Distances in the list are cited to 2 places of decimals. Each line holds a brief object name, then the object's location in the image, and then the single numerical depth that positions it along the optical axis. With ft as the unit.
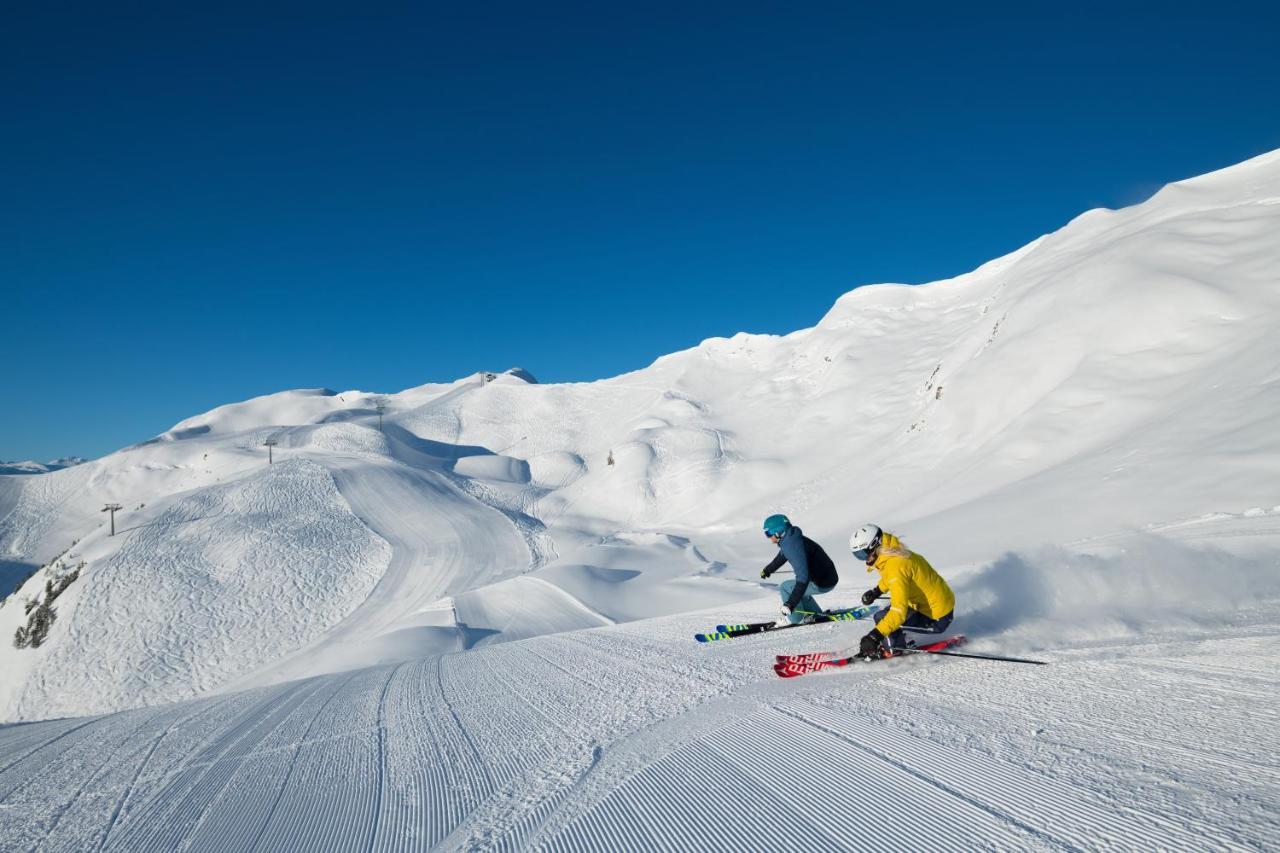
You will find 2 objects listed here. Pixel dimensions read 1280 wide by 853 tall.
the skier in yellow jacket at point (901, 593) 20.85
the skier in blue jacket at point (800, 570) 27.09
